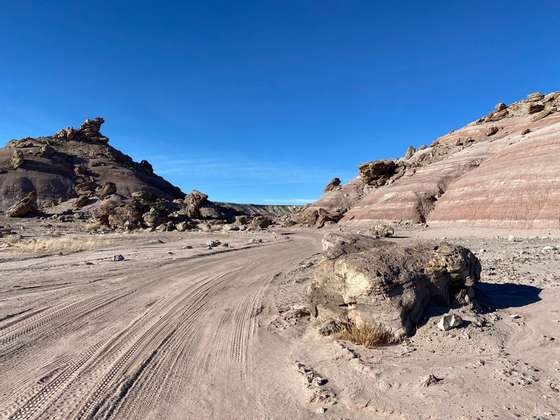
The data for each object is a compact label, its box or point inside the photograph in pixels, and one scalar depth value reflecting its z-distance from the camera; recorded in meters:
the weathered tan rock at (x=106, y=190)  68.49
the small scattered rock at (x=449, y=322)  5.84
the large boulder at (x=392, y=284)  5.94
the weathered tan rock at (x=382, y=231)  28.75
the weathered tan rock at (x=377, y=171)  53.66
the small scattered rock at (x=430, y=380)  4.54
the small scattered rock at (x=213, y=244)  23.88
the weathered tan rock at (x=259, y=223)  46.75
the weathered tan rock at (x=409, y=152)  61.78
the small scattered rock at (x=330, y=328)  6.43
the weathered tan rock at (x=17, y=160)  76.04
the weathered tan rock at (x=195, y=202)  50.12
